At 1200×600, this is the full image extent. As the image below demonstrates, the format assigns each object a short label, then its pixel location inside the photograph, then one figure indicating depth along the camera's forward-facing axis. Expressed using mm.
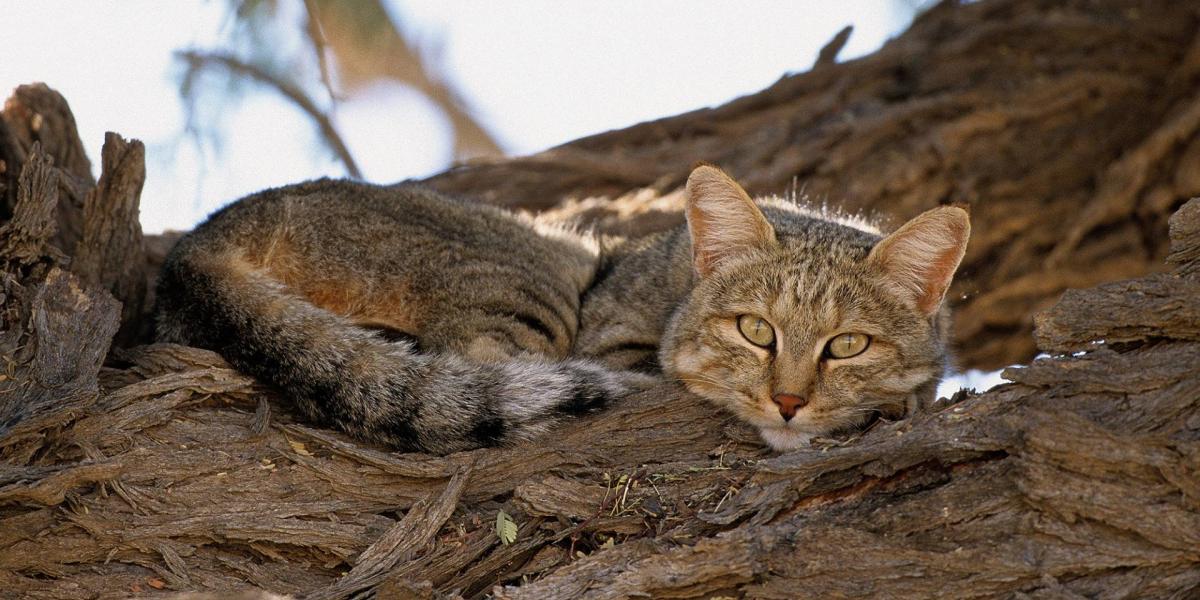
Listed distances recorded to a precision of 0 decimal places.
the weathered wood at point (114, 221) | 9281
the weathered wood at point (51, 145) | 9805
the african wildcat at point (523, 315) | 7676
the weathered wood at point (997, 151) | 12352
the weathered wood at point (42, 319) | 7137
